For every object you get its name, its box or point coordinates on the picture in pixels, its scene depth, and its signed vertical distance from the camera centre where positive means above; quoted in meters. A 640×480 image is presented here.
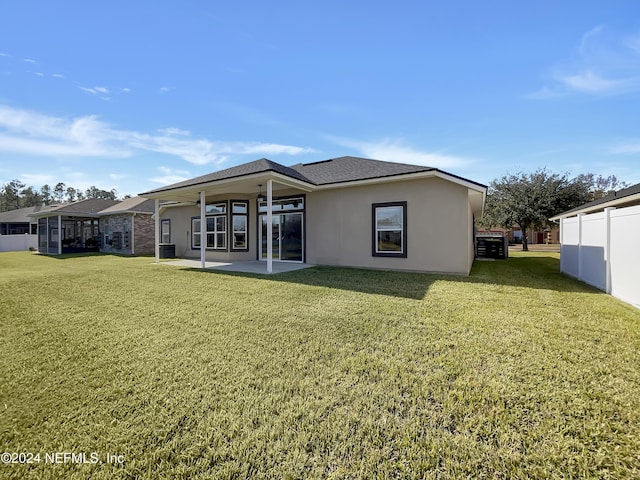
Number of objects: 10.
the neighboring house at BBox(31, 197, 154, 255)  20.27 +0.87
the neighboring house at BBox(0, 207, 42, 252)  25.82 +1.16
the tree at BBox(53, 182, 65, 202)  68.26 +12.35
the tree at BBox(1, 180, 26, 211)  56.09 +9.74
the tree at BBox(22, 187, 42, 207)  57.70 +9.08
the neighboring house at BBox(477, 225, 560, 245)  35.60 -0.15
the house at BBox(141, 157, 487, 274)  8.92 +0.97
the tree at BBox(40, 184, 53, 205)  62.22 +10.78
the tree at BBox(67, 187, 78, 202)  71.06 +11.94
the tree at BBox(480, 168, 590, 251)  21.34 +3.08
